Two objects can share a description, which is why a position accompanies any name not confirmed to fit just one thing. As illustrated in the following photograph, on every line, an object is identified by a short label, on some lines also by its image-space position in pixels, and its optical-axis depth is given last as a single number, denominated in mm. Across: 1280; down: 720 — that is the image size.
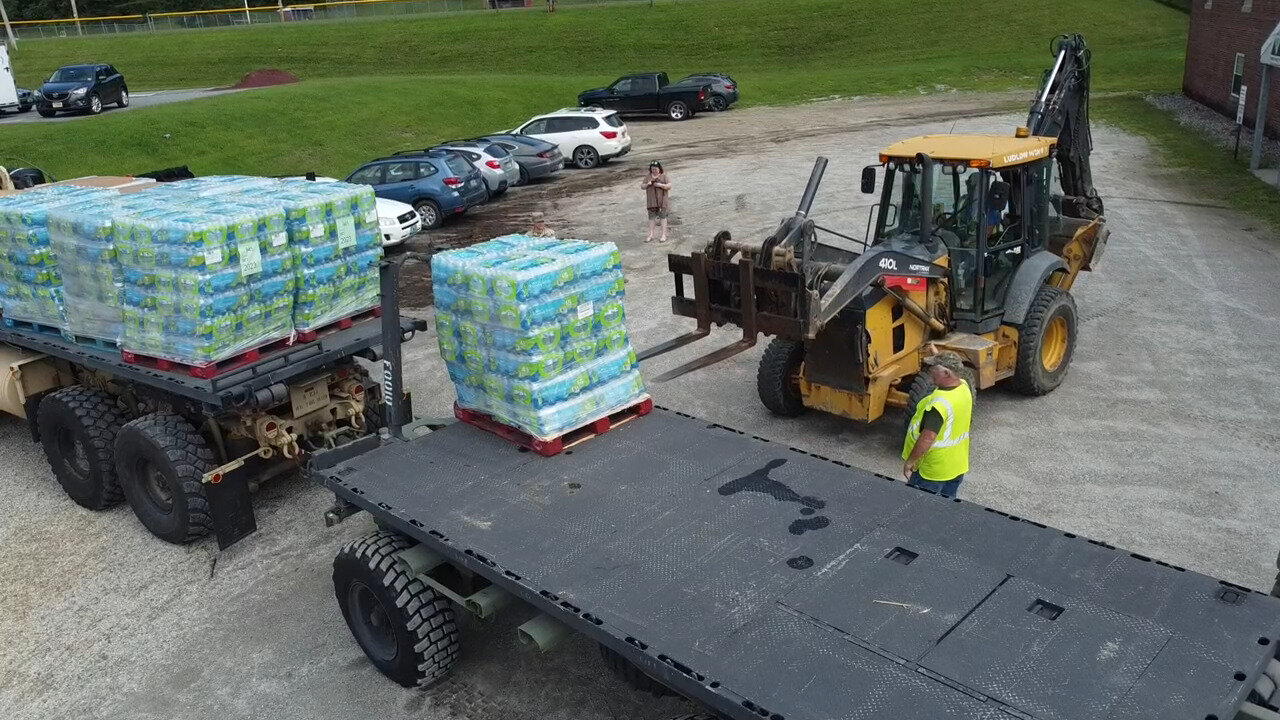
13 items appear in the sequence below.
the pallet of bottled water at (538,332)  6930
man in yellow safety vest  7090
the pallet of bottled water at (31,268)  9125
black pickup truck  33906
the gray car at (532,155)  24781
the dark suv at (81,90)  30750
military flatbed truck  8227
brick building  25969
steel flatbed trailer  4496
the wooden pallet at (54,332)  8852
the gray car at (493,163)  22531
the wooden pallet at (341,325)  8766
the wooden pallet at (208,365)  8023
